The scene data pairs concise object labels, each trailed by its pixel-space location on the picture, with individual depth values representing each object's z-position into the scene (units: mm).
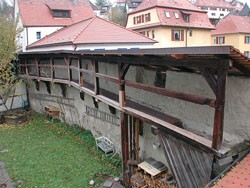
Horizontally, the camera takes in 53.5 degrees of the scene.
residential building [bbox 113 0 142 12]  57562
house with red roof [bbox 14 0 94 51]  23078
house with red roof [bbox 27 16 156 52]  15862
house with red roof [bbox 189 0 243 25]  59688
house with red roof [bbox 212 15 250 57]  32219
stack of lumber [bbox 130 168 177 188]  6610
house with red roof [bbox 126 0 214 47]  28875
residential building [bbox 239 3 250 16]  50081
